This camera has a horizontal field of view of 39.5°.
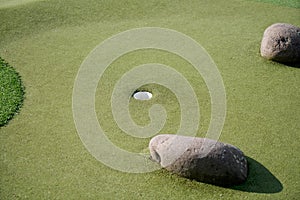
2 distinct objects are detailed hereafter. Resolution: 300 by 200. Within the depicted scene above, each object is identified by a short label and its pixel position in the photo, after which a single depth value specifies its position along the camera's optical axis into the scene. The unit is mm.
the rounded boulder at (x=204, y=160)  5402
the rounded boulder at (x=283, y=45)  8258
